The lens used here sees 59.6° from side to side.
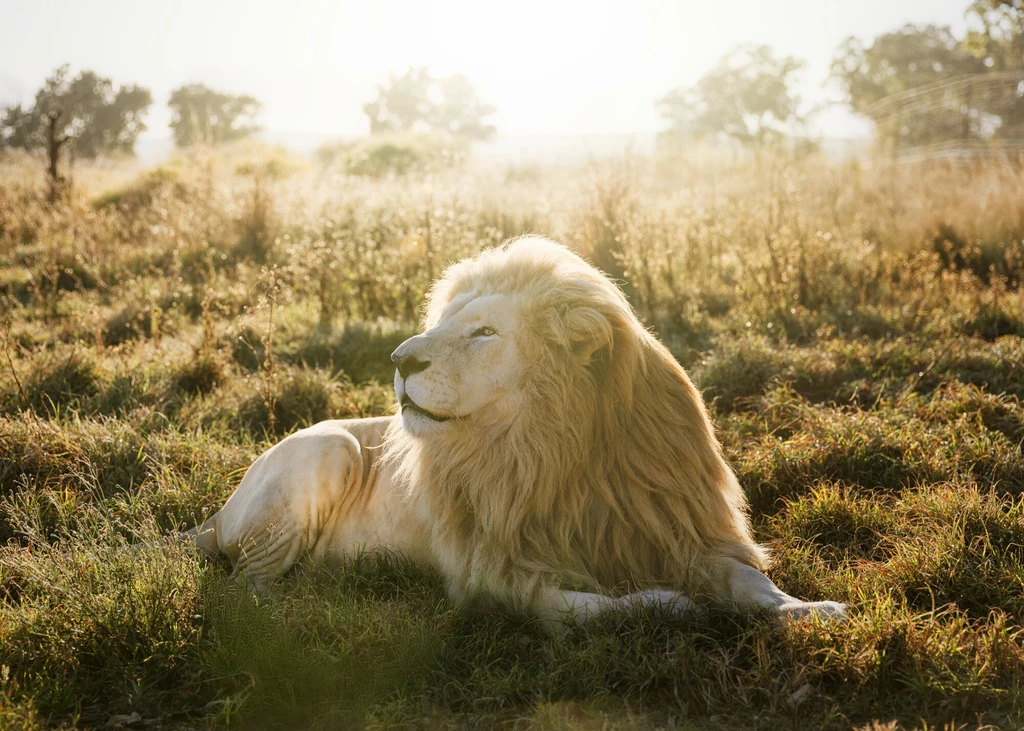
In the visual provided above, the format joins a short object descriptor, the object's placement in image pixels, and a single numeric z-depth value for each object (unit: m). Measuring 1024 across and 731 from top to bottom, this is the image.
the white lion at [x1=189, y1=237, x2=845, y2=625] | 3.18
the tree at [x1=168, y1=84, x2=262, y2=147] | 35.84
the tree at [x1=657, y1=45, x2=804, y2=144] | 32.06
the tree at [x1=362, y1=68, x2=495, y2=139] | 35.59
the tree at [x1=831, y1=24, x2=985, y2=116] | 31.70
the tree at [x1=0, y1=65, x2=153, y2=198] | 30.03
